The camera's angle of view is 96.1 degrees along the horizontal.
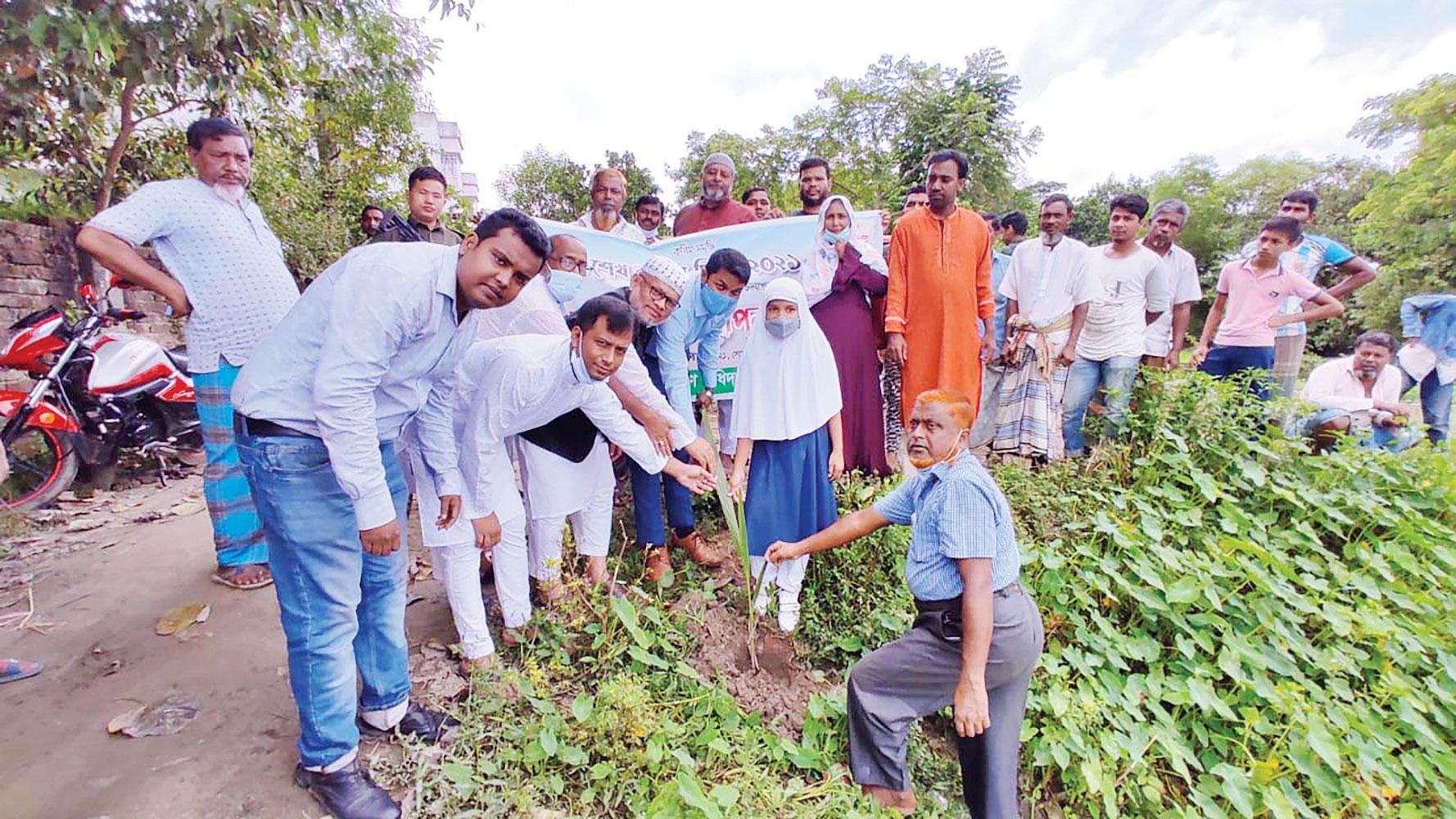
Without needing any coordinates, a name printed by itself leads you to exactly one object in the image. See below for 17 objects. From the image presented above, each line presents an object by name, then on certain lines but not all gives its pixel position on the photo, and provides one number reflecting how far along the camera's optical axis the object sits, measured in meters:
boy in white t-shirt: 4.24
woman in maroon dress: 4.00
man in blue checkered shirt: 2.17
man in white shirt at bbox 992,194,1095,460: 4.30
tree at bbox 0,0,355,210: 2.78
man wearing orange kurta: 4.00
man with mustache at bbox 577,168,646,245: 4.28
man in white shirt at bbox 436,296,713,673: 2.30
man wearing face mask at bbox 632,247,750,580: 3.03
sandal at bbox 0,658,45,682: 2.35
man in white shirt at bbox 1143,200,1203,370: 4.53
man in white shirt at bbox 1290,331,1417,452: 4.82
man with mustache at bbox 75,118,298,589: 2.53
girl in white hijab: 2.98
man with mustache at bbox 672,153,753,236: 4.55
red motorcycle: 3.72
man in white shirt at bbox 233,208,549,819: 1.64
